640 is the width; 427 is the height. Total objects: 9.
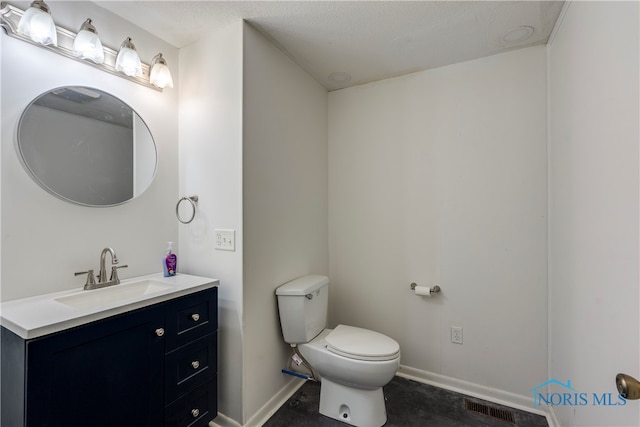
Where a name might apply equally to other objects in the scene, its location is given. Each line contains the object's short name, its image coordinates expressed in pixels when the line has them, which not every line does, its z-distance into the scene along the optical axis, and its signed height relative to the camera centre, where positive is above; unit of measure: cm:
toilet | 152 -78
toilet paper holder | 194 -51
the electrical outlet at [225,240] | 153 -13
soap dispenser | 158 -27
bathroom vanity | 89 -53
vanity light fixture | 113 +78
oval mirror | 122 +34
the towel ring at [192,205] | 169 +7
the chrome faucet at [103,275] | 132 -29
